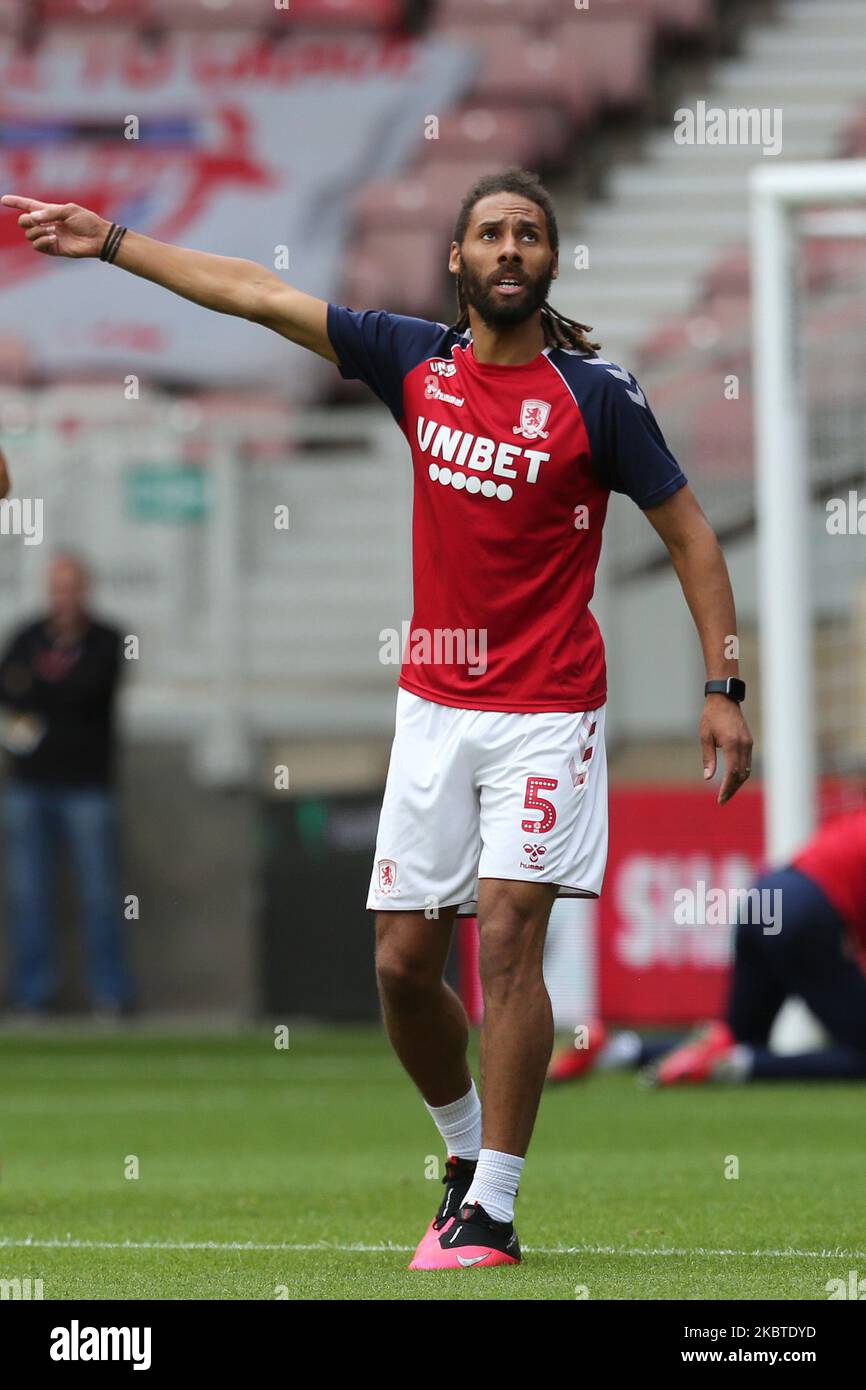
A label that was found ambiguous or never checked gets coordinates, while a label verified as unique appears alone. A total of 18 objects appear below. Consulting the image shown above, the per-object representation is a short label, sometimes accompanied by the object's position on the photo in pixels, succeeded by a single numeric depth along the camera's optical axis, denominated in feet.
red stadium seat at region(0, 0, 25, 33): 65.77
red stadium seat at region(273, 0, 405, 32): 64.08
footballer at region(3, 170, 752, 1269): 17.54
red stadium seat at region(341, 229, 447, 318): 57.98
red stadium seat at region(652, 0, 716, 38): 64.05
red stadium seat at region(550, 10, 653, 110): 63.36
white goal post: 36.63
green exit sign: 48.57
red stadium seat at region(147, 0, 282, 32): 65.05
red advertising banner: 43.98
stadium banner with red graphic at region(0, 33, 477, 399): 60.80
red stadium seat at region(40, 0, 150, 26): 65.62
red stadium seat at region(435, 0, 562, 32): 63.87
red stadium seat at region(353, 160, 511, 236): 59.57
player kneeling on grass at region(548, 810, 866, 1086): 32.96
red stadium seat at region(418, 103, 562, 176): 61.72
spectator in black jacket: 46.42
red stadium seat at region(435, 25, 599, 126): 62.95
